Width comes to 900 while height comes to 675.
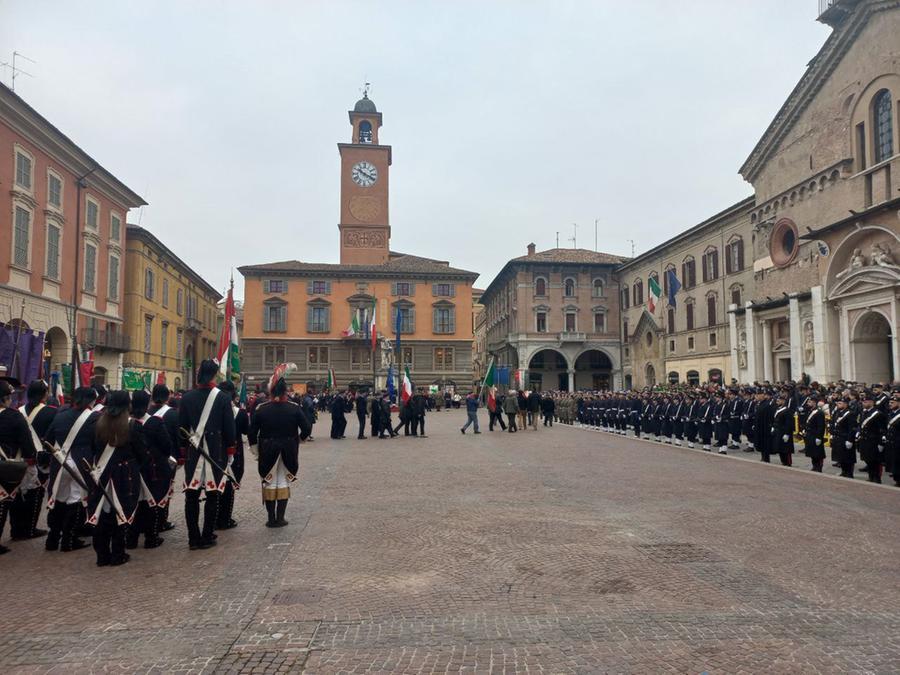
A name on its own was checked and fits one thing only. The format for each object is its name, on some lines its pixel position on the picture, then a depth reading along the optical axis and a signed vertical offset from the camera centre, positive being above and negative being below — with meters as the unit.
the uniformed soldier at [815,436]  12.63 -1.17
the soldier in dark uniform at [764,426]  14.37 -1.10
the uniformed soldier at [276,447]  7.48 -0.79
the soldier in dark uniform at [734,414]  16.97 -0.95
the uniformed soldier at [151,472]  6.55 -0.97
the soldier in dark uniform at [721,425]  16.91 -1.24
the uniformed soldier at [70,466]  6.57 -0.91
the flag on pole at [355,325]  48.84 +4.41
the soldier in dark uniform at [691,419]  18.66 -1.18
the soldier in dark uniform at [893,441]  10.48 -1.06
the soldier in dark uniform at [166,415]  7.20 -0.40
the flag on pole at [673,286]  31.08 +4.75
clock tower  63.47 +18.36
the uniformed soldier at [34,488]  7.10 -1.22
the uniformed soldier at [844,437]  11.66 -1.11
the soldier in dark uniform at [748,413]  16.31 -0.88
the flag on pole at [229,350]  11.89 +0.63
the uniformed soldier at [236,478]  7.35 -1.17
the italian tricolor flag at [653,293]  32.22 +4.55
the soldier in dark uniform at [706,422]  17.83 -1.22
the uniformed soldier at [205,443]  6.55 -0.67
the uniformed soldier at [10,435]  6.57 -0.57
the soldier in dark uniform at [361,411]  21.31 -1.04
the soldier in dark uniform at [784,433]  13.60 -1.18
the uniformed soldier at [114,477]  6.00 -0.94
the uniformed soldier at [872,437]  11.01 -1.05
